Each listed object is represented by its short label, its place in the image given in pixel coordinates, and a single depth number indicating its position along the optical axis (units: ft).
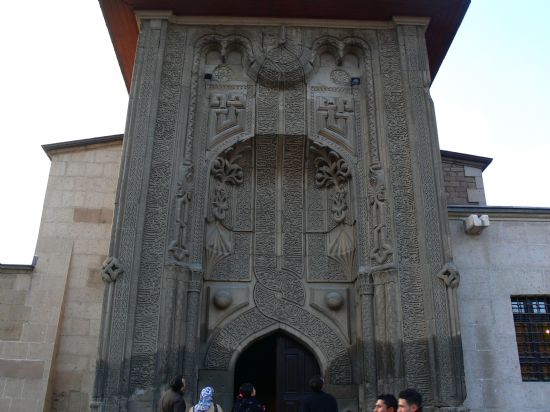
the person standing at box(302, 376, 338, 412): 18.78
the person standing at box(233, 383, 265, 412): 19.60
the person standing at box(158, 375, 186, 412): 19.91
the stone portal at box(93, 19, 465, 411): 28.55
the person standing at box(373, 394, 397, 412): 15.44
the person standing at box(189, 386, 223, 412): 18.90
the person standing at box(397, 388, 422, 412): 13.98
